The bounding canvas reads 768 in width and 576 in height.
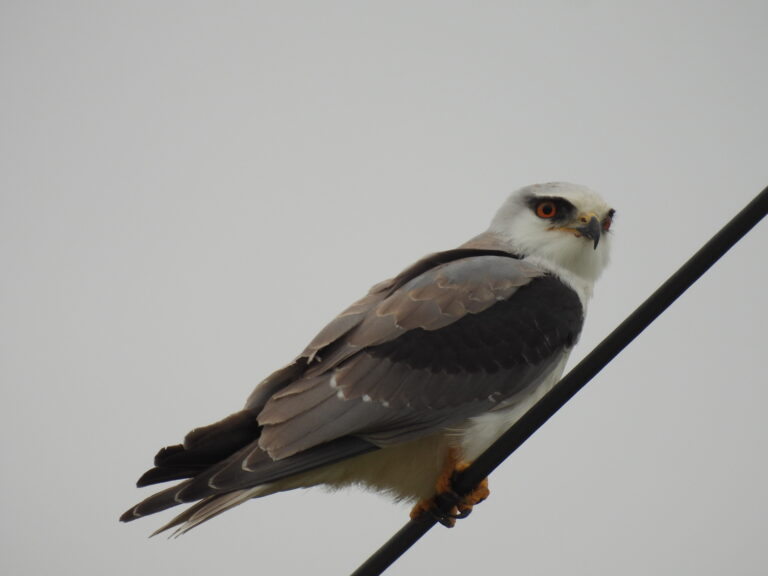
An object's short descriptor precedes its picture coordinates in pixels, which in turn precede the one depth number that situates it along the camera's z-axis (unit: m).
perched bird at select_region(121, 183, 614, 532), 8.01
